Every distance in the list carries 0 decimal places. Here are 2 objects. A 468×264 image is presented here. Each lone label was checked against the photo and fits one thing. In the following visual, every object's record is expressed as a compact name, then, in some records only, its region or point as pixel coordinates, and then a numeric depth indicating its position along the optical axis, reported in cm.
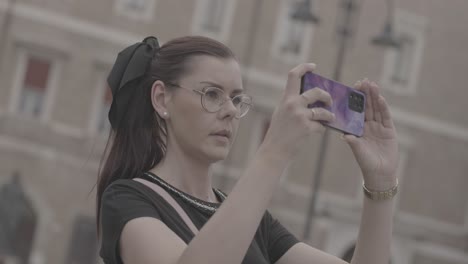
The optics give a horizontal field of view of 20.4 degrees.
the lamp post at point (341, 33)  1936
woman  287
